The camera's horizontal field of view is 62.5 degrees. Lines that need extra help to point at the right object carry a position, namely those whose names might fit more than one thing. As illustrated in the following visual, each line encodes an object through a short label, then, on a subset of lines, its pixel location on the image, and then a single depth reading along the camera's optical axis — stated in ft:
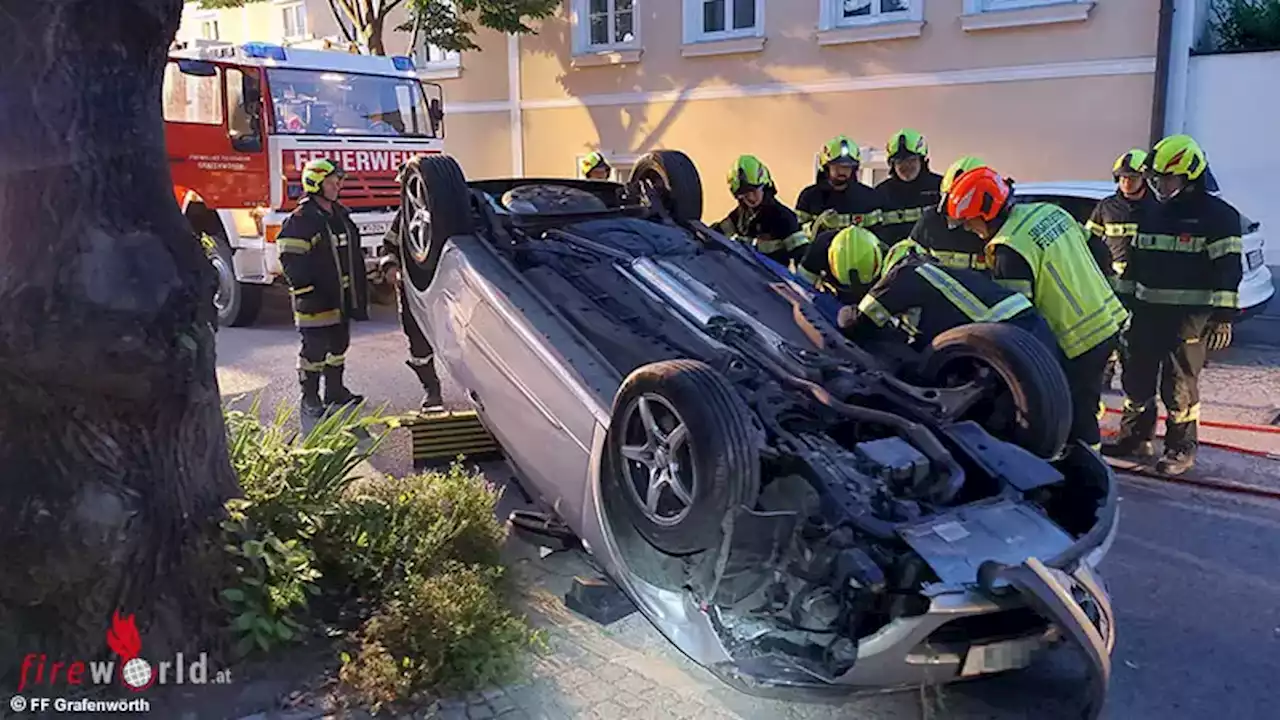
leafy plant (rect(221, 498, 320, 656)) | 11.15
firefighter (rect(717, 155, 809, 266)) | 22.20
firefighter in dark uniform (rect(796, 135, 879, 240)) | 24.13
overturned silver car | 9.64
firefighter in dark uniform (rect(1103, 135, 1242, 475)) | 18.60
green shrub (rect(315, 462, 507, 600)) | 12.35
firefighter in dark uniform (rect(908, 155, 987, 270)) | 18.87
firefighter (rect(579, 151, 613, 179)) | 30.14
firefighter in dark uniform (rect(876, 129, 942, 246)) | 24.23
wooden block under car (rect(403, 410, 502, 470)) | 19.16
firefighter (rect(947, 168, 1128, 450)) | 15.31
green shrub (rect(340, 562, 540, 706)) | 10.72
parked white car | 25.95
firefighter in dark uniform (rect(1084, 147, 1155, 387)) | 20.95
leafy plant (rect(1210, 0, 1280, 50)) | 31.22
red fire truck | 33.30
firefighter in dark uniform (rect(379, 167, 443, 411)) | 19.19
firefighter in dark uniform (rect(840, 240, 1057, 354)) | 13.93
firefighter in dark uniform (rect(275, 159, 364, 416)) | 21.76
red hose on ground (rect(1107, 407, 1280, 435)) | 21.35
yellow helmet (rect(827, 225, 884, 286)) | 15.56
